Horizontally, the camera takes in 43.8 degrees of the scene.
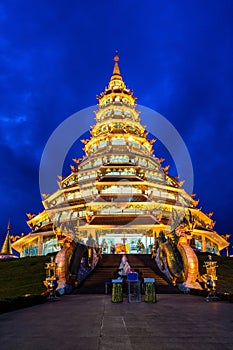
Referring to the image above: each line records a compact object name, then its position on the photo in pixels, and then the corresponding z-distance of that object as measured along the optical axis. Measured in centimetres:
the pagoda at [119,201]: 3053
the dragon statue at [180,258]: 1630
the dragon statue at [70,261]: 1589
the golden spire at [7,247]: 3851
